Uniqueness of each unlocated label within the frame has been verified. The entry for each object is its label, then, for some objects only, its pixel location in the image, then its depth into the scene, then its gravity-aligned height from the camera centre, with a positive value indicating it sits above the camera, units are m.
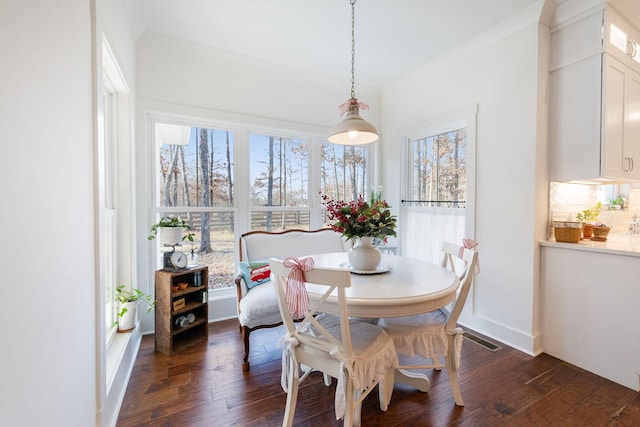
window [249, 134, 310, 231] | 3.28 +0.31
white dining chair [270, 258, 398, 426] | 1.33 -0.71
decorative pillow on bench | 2.49 -0.56
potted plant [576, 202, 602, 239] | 2.48 -0.08
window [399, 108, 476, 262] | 2.85 +0.25
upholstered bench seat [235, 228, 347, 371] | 2.16 -0.49
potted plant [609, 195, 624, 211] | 2.86 +0.05
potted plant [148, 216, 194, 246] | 2.41 -0.19
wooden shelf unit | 2.31 -0.83
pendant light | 1.96 +0.56
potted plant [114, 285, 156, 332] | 2.22 -0.77
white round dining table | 1.40 -0.43
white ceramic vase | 1.87 -0.31
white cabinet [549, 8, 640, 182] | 2.15 +0.86
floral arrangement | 1.76 -0.06
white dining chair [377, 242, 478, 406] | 1.66 -0.73
